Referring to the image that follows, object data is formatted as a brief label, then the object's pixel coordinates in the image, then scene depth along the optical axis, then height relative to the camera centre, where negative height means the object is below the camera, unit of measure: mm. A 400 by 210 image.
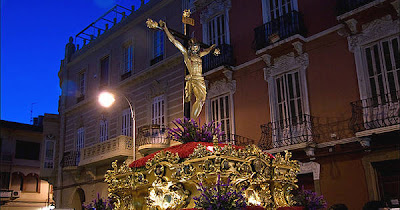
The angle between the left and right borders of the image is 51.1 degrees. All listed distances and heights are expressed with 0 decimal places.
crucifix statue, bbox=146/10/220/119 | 7409 +2299
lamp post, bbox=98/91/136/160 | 14844 +3687
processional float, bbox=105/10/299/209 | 5984 +431
